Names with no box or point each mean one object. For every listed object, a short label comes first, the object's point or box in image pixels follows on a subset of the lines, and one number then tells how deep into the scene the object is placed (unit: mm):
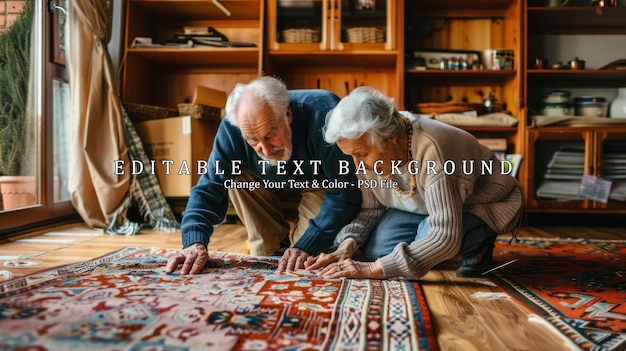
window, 2691
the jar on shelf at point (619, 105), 3482
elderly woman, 1501
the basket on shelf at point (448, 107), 3531
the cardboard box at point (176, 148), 3270
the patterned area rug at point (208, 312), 1053
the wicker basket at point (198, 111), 3268
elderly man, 1716
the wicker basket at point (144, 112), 3350
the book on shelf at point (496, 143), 3477
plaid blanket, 3102
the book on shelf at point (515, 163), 3045
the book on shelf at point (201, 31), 3662
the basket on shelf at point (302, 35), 3574
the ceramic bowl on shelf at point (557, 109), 3512
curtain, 3105
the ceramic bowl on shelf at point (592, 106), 3527
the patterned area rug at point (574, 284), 1196
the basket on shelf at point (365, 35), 3549
